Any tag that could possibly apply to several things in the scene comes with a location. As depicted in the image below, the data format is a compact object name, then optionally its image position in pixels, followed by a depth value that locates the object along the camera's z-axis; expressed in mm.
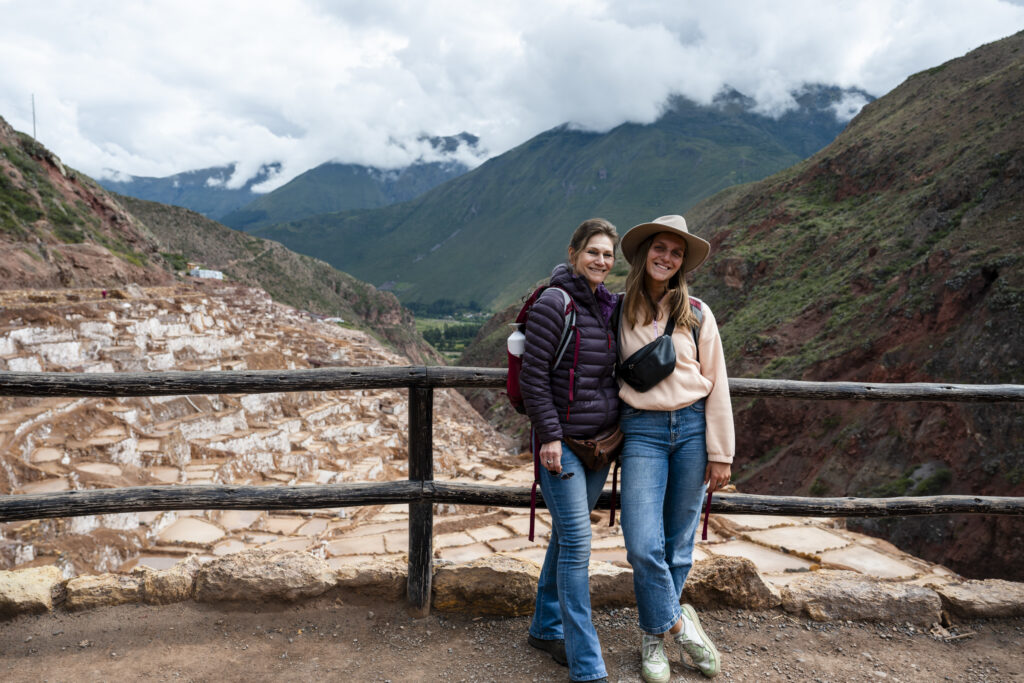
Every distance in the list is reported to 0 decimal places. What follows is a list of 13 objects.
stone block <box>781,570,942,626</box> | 3498
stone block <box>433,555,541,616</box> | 3422
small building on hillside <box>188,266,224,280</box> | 55781
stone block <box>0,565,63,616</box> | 3301
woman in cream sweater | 2682
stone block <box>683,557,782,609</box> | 3506
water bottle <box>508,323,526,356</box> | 2545
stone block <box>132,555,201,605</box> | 3445
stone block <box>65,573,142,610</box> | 3393
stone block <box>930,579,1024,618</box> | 3537
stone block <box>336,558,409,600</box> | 3496
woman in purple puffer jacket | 2518
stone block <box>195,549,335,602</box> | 3414
